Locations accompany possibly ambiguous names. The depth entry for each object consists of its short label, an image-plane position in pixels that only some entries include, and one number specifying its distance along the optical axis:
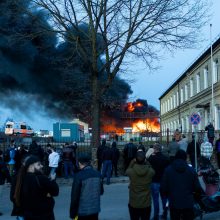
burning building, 33.87
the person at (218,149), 11.76
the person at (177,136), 9.69
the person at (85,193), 4.06
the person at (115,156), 11.72
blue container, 23.53
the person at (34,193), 3.70
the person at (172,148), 7.75
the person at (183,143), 10.12
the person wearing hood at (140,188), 4.77
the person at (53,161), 11.07
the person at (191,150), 12.02
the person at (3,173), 7.13
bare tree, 13.51
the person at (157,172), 6.11
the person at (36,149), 11.72
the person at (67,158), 11.78
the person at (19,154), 11.76
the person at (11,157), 11.74
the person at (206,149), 11.28
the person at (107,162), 11.03
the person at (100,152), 12.22
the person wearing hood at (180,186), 4.49
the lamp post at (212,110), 23.89
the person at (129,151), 12.11
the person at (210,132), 14.47
